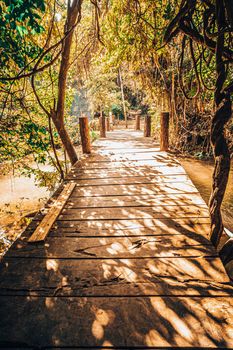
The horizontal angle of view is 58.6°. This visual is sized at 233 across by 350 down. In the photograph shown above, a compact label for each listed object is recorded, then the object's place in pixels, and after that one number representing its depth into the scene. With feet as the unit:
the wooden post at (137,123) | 42.52
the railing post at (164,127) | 16.81
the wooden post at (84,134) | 17.09
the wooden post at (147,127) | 28.32
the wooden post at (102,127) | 27.94
